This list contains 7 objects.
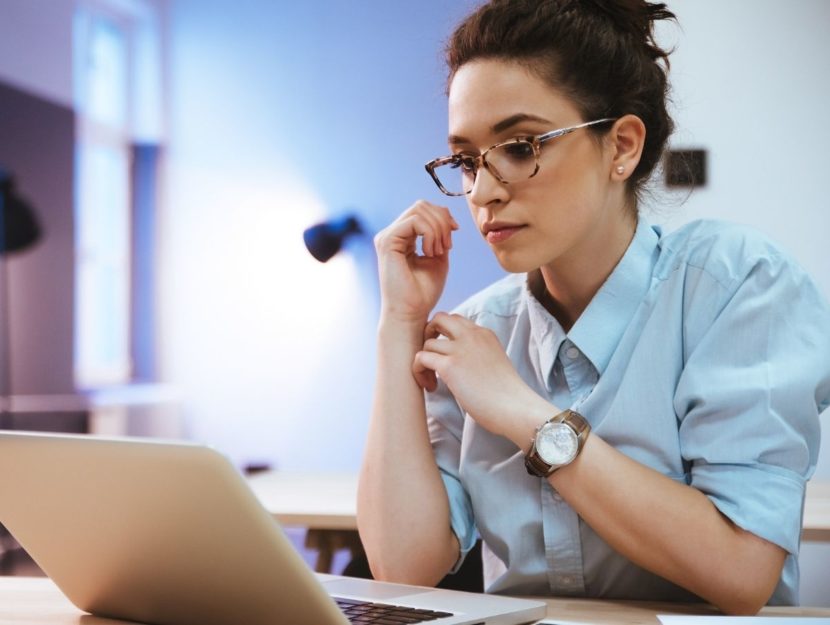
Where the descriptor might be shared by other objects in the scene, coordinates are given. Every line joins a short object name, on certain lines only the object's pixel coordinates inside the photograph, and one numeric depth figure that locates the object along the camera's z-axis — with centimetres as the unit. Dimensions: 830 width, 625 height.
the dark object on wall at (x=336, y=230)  362
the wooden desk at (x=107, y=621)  89
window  420
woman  106
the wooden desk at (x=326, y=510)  189
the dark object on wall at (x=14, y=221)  364
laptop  69
